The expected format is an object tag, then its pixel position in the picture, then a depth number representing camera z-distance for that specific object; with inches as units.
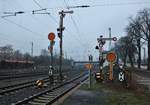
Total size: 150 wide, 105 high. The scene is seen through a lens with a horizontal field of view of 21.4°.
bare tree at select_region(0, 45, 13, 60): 6107.3
